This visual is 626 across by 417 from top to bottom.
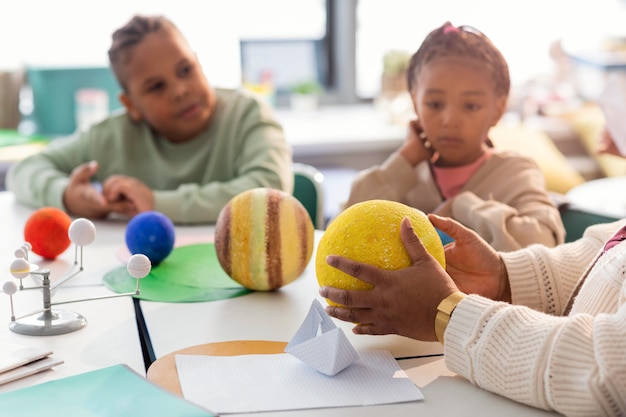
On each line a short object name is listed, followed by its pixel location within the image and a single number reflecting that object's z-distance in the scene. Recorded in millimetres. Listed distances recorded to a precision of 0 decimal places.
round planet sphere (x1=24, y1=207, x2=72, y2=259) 1362
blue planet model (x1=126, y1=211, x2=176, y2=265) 1314
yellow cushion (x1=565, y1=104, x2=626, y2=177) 3854
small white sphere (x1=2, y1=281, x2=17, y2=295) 948
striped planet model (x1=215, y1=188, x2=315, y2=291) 1148
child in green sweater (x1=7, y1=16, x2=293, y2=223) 1730
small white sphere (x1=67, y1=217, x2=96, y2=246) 1054
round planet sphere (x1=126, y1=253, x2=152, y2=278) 978
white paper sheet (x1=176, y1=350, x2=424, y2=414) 810
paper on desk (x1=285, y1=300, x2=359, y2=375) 870
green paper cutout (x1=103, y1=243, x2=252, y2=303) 1180
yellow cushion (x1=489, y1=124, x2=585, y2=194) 3500
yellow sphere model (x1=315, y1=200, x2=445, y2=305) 937
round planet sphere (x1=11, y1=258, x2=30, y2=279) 959
